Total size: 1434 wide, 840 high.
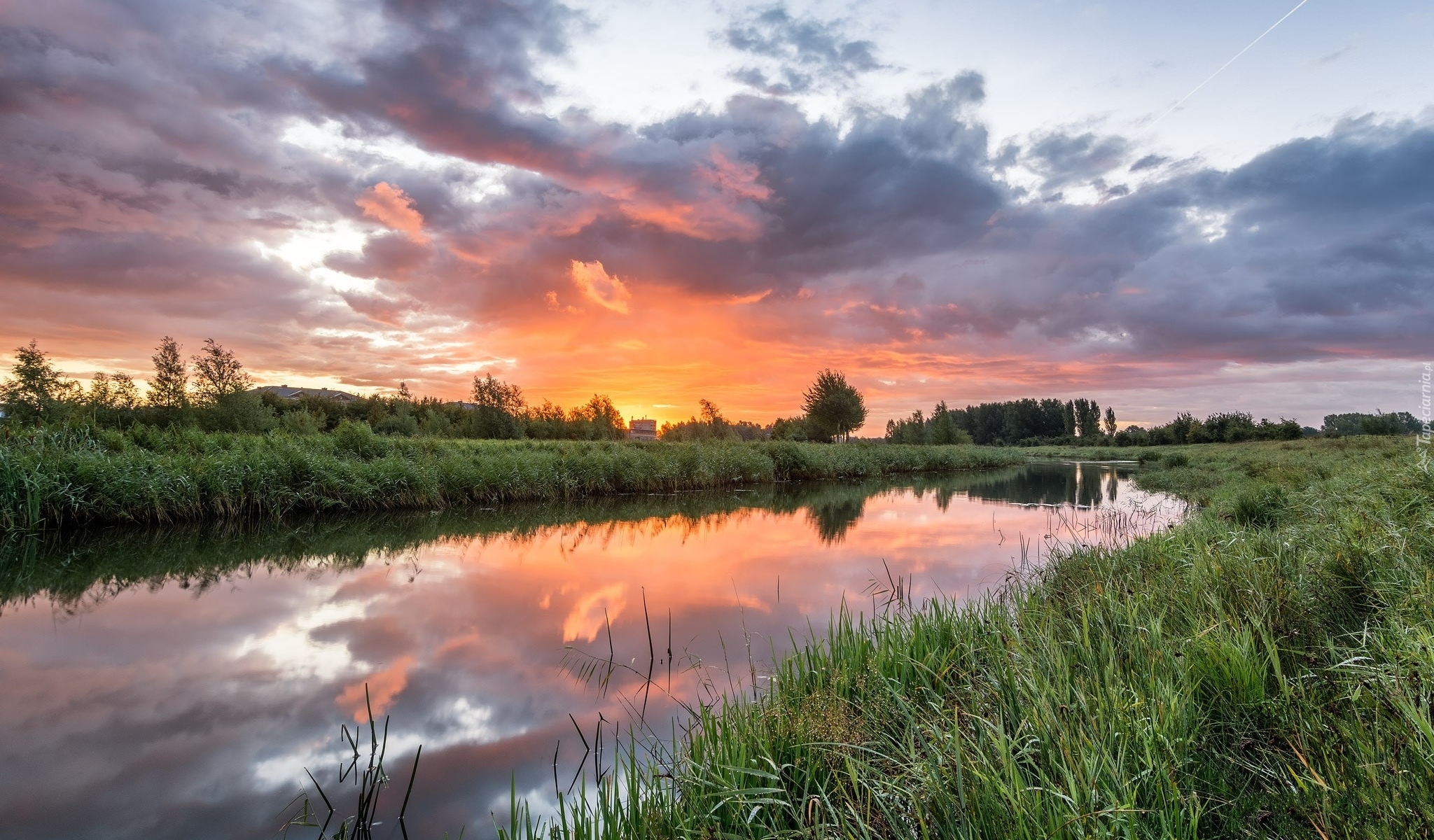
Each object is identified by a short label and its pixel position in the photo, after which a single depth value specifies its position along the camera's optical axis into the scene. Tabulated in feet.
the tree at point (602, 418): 168.69
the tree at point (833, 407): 175.01
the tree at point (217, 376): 97.55
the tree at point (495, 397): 161.38
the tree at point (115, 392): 90.79
